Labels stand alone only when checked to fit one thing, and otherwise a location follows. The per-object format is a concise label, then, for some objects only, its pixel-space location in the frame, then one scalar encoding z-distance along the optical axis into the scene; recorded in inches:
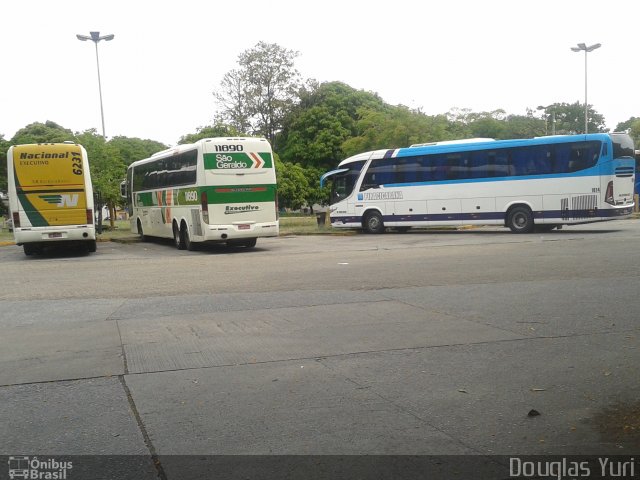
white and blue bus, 911.0
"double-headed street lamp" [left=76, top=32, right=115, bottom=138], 1221.1
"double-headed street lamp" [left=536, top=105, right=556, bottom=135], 2393.6
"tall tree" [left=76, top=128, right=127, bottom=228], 1215.6
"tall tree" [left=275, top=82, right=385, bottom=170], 2124.8
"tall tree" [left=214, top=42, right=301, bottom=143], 2158.0
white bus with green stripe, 760.3
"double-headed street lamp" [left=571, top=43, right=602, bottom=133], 1434.7
